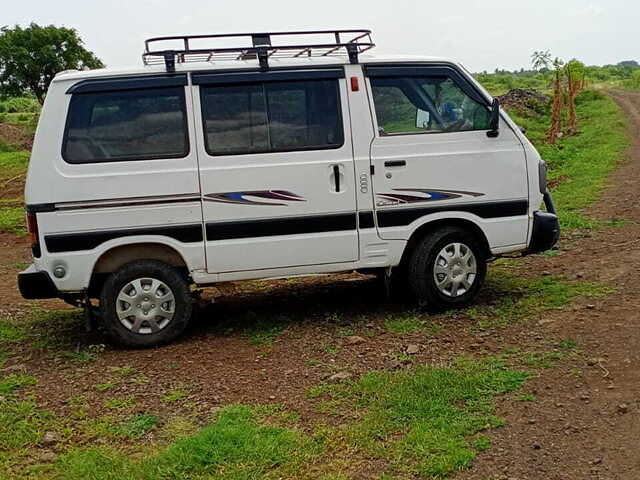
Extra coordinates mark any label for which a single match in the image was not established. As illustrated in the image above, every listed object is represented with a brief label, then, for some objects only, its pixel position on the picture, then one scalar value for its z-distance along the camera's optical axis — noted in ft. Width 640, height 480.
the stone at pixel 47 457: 12.94
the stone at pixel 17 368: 17.58
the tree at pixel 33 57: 121.80
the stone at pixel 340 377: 15.69
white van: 17.80
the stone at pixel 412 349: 17.05
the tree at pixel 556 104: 66.64
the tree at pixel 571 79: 76.90
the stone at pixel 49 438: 13.56
